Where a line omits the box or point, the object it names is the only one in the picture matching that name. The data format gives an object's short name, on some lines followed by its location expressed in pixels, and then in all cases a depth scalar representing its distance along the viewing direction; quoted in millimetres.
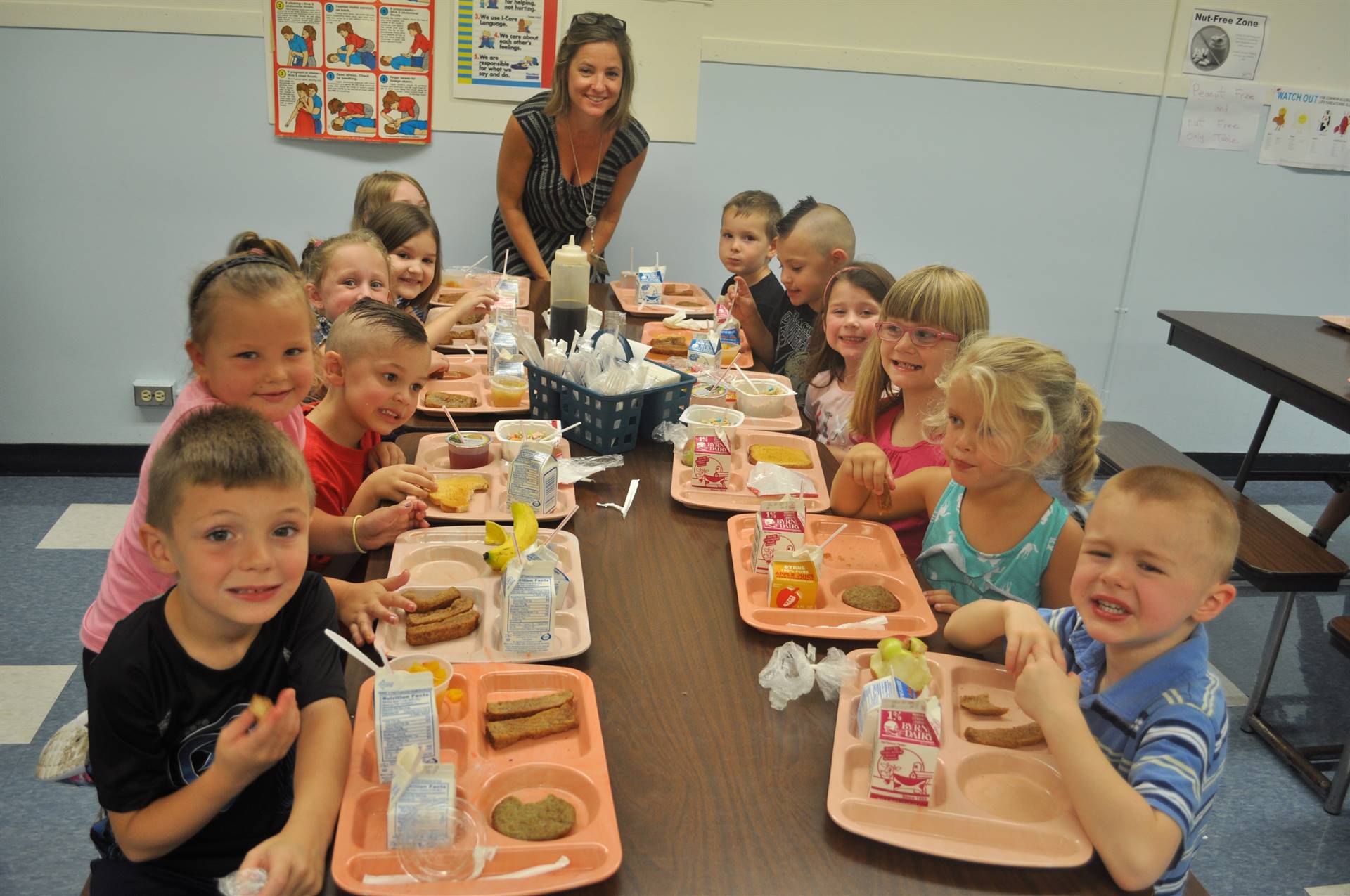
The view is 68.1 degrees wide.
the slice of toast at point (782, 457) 2188
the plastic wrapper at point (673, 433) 2148
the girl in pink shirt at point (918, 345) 2064
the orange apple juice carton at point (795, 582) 1556
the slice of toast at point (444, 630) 1403
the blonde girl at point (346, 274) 2383
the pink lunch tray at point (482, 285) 3311
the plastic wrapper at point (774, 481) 1927
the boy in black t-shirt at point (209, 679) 1132
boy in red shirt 1892
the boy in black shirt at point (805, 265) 2891
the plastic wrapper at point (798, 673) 1353
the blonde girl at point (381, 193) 3166
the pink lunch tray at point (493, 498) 1798
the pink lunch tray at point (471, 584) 1402
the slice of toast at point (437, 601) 1479
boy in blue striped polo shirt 1099
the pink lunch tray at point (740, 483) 1933
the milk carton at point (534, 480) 1787
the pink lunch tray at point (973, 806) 1105
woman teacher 3512
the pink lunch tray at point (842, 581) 1523
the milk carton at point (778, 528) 1602
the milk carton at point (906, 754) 1148
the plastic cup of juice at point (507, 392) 2357
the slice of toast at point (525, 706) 1258
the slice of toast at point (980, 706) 1340
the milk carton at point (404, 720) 1125
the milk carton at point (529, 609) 1379
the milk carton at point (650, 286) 3432
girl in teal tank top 1692
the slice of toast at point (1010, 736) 1278
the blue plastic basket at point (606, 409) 2135
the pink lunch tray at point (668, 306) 3404
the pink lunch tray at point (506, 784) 1019
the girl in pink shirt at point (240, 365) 1510
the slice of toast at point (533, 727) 1219
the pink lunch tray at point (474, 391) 2338
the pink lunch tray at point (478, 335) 2820
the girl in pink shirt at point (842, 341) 2438
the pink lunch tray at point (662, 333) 2932
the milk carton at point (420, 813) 1034
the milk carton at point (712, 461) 1960
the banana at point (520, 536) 1557
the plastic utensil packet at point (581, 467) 1945
